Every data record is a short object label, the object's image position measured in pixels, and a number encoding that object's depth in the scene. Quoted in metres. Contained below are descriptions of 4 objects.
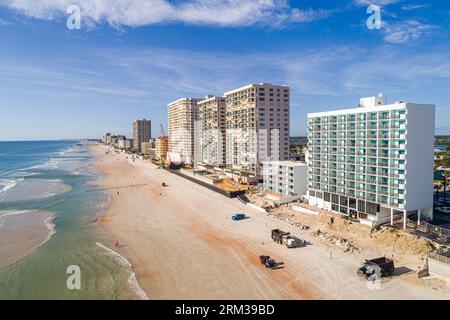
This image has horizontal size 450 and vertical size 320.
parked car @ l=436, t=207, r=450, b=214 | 53.14
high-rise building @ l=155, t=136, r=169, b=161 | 192.50
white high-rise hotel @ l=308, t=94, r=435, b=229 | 44.81
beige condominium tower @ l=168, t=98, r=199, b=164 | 148.75
